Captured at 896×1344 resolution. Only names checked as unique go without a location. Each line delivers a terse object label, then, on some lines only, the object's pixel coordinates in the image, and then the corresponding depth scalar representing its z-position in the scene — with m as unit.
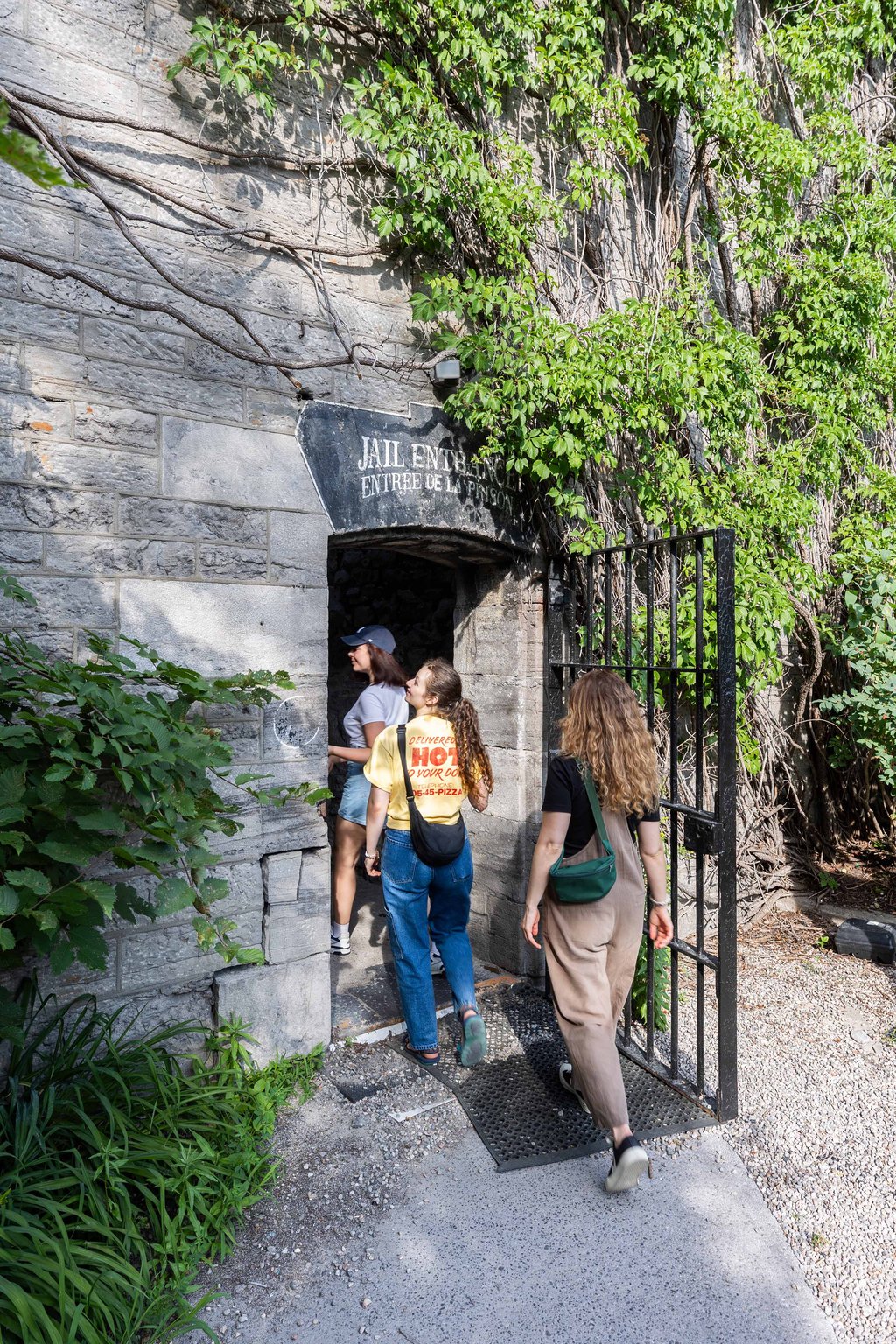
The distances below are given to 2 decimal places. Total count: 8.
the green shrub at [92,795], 2.18
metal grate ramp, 2.93
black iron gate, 3.12
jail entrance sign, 3.42
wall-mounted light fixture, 3.74
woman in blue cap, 4.37
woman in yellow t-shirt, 3.35
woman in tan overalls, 2.80
